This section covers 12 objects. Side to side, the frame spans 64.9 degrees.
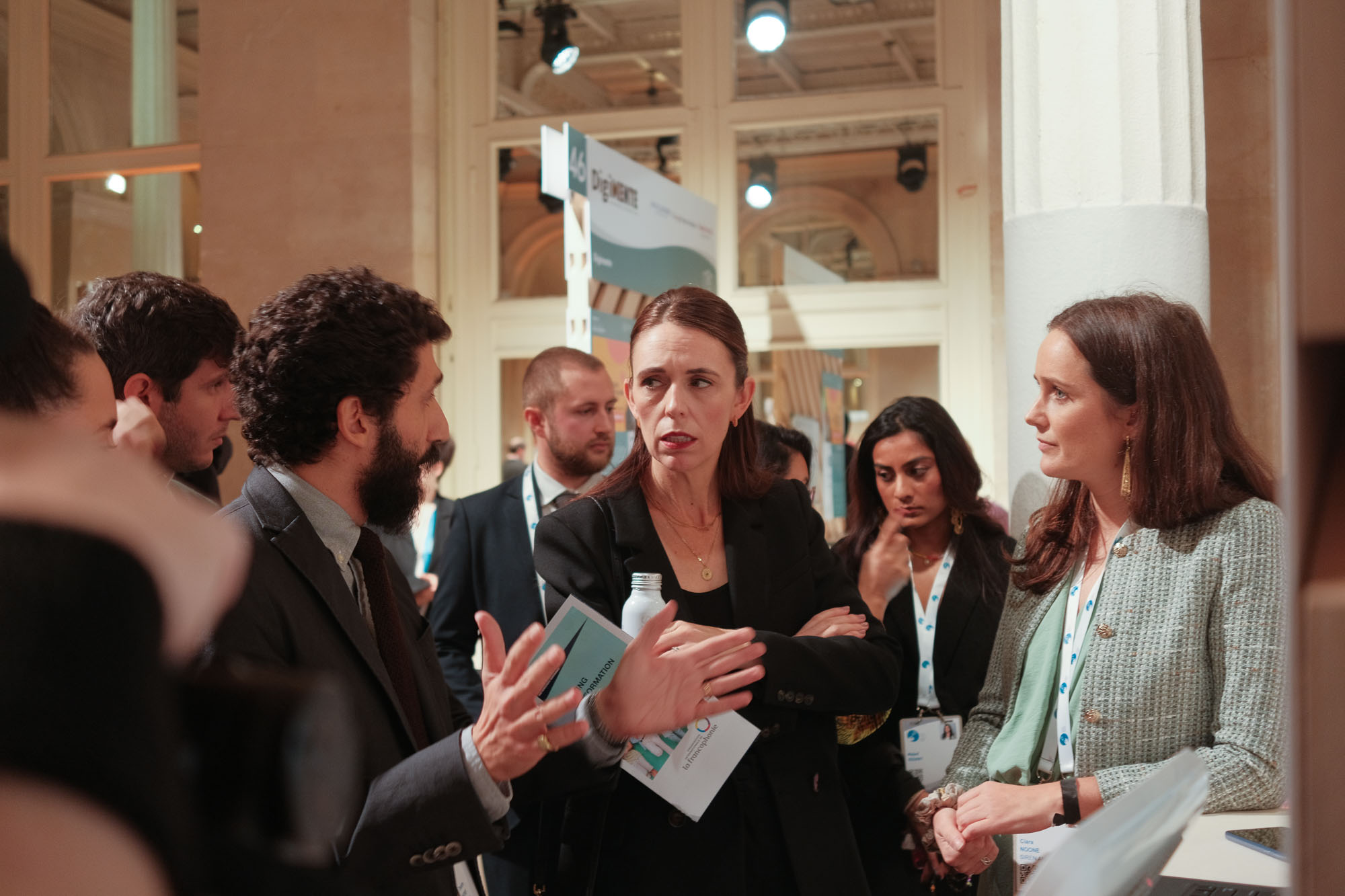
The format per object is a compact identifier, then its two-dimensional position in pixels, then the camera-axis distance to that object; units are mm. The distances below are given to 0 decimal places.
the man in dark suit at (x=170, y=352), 1985
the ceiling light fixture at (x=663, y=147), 6645
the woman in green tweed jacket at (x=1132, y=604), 1654
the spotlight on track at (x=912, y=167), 6188
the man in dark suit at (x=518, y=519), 3111
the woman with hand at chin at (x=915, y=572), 2355
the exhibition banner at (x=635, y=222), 4250
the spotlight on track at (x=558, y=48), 6613
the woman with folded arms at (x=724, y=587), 1758
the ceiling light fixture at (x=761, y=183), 6539
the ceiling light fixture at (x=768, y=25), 6223
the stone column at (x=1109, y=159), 2691
